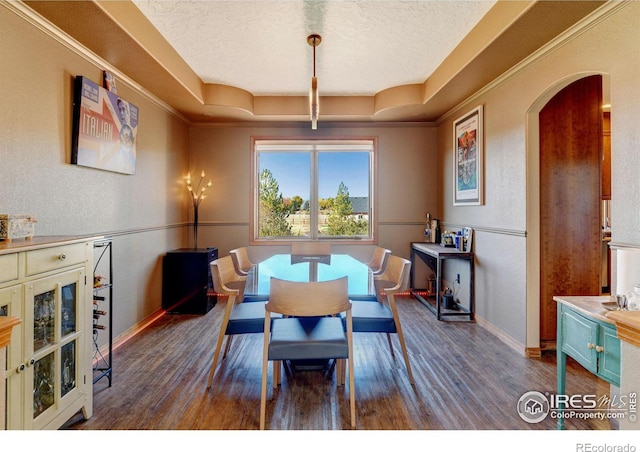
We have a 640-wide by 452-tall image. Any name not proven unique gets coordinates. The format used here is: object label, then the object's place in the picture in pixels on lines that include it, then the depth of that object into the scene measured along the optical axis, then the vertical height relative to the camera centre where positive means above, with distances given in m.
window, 4.93 +0.55
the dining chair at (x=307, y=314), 1.77 -0.49
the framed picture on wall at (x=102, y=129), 2.39 +0.84
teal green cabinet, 1.40 -0.55
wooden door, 2.80 +0.31
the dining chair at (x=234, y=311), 2.18 -0.62
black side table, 3.89 -0.67
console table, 3.59 -0.58
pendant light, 2.40 +1.07
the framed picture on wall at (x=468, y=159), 3.46 +0.84
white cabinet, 1.40 -0.54
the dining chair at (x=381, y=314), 2.20 -0.62
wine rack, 2.54 -0.85
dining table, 2.26 -0.37
